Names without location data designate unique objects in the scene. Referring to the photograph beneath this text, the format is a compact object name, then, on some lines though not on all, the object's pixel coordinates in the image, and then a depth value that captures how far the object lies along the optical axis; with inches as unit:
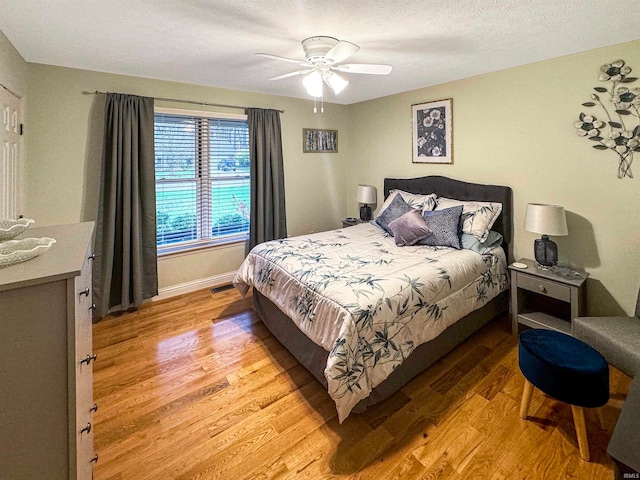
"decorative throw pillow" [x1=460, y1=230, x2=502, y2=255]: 112.3
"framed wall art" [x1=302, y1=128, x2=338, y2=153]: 175.0
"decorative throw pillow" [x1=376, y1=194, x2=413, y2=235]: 137.5
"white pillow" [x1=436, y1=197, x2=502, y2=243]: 116.1
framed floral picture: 139.3
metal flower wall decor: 92.8
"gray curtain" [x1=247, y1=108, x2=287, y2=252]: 152.6
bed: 70.9
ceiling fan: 85.9
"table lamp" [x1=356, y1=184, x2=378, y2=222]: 171.6
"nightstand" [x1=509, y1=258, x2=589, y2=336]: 95.2
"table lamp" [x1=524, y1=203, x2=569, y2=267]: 99.7
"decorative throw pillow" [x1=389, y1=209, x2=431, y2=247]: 119.0
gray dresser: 34.6
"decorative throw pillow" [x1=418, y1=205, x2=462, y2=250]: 114.6
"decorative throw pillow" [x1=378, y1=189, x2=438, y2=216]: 133.7
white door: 83.7
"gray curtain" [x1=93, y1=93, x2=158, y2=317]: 118.9
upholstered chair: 51.0
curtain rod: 117.0
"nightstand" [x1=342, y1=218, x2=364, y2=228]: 178.1
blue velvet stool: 62.7
